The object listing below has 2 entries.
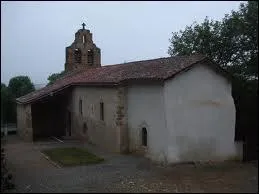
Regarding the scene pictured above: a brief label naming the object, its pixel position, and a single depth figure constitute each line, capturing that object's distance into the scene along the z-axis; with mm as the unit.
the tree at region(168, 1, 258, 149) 15023
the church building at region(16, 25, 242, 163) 13342
